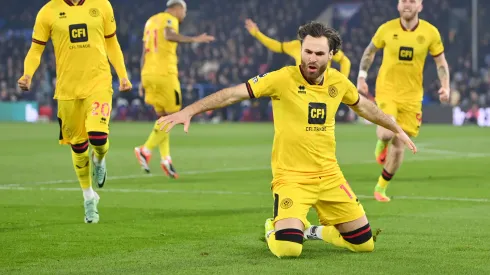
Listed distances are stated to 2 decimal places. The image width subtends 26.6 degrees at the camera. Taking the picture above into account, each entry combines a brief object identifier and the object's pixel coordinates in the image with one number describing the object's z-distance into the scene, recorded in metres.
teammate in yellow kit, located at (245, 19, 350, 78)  17.39
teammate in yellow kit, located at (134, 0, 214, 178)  16.56
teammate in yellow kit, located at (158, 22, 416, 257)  7.83
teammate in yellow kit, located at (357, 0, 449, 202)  12.83
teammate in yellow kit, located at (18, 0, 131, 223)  10.21
